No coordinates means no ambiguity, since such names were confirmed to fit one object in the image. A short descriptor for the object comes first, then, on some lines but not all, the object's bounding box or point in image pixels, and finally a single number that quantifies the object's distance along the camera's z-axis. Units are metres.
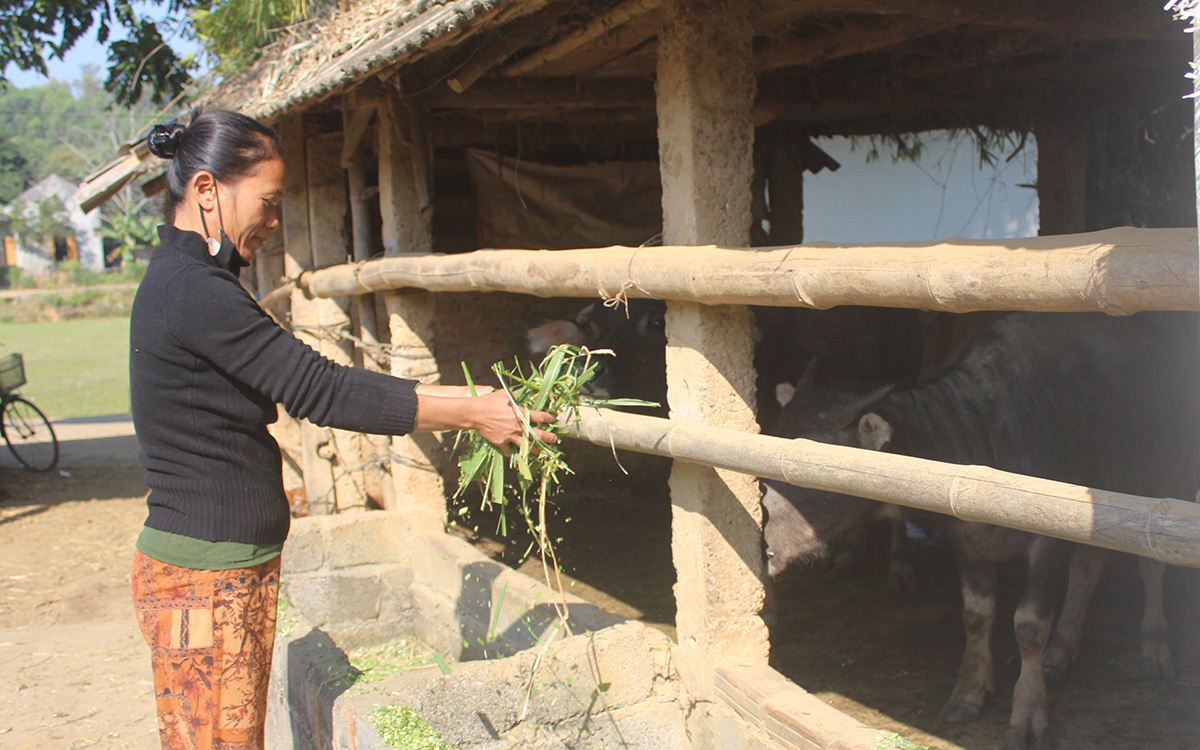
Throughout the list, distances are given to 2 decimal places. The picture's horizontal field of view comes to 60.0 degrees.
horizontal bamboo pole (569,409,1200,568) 2.10
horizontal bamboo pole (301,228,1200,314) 2.07
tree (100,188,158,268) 48.28
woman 2.63
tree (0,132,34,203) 56.72
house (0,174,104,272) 52.47
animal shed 3.63
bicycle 11.65
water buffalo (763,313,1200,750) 4.02
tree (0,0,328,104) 8.18
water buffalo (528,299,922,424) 5.86
